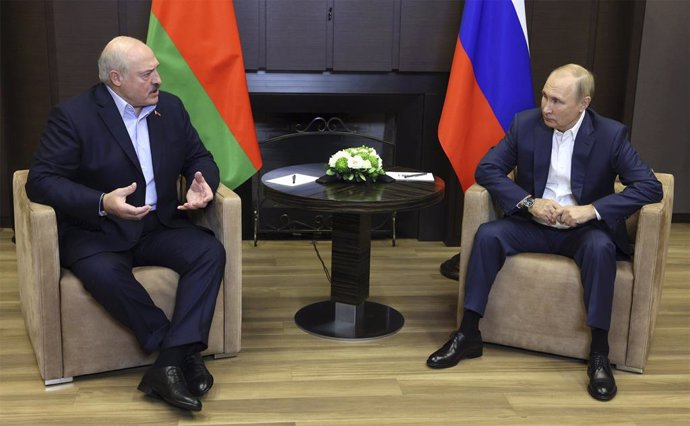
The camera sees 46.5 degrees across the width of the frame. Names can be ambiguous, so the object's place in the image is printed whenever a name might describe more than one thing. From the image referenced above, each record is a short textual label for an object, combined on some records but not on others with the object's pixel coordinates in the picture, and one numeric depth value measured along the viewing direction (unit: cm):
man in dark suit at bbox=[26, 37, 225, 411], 268
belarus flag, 367
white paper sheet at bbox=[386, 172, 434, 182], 338
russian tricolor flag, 373
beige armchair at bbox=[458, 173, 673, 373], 288
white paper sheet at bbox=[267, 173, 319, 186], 325
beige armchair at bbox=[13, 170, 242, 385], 266
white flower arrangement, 322
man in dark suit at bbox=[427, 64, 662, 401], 294
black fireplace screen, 462
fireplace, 443
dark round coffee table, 299
